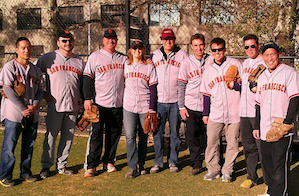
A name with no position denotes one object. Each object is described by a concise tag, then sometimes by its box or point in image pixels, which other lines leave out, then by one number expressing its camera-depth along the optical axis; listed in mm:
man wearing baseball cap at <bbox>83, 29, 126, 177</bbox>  5045
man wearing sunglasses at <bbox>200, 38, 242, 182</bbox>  4730
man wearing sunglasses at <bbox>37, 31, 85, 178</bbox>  5012
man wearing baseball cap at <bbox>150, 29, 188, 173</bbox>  5219
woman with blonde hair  5023
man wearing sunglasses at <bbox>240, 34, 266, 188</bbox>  4500
